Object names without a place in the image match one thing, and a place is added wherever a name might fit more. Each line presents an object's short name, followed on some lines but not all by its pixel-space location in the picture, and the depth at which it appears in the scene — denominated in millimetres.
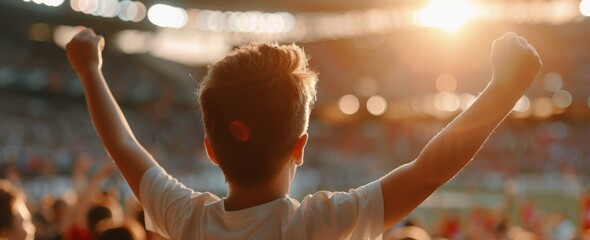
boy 1762
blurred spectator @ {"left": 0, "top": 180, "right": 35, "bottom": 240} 3842
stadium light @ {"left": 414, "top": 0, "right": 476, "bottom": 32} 24948
